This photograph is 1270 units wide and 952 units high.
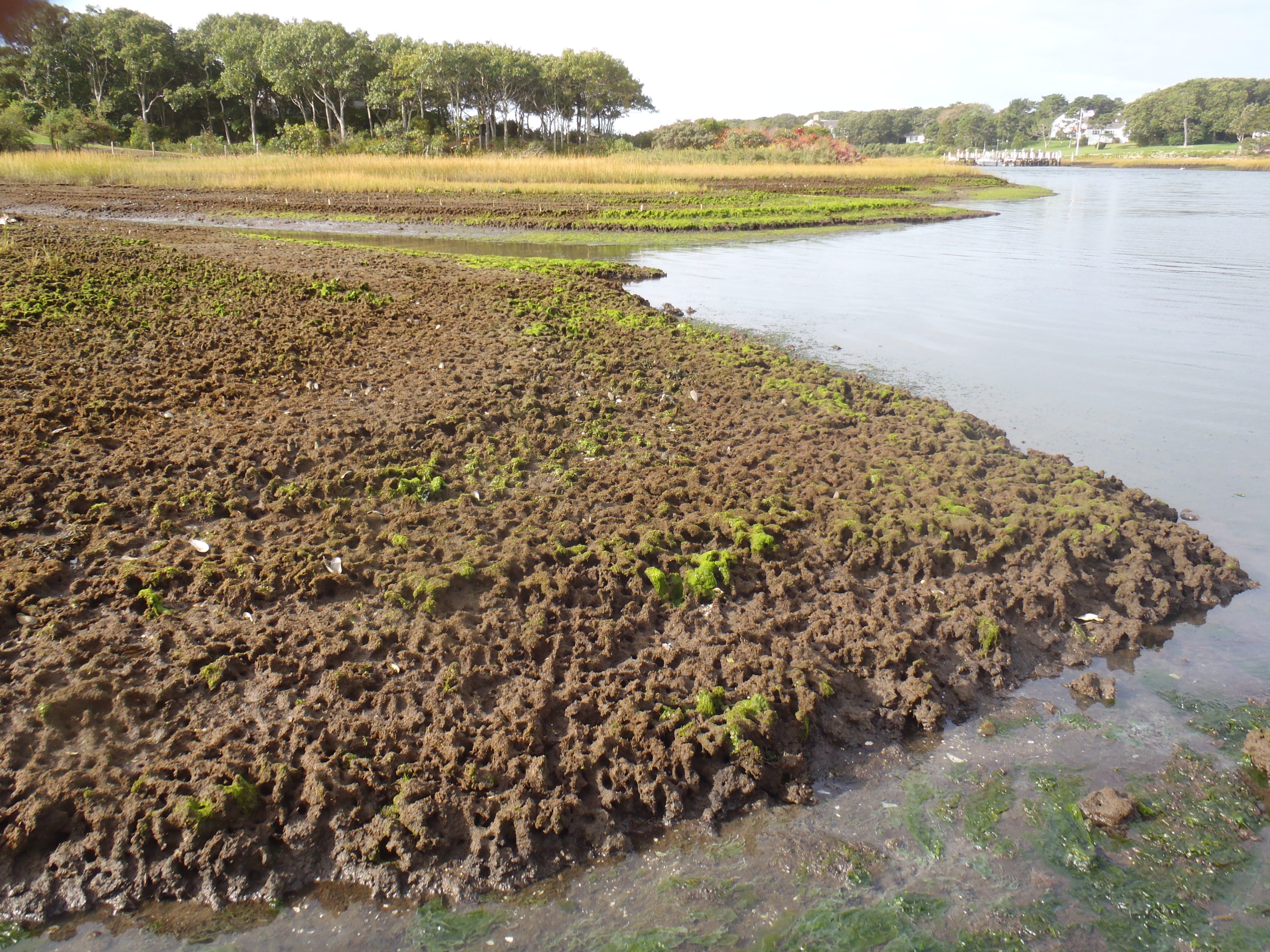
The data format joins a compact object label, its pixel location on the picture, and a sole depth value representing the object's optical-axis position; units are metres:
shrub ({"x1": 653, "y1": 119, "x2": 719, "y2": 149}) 57.25
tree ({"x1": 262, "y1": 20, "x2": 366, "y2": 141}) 45.91
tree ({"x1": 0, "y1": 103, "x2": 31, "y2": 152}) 34.19
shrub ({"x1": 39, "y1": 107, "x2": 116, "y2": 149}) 41.06
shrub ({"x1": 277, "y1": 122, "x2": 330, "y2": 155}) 47.69
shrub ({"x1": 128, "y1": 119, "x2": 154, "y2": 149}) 46.19
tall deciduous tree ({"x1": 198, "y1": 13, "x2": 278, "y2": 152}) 48.28
